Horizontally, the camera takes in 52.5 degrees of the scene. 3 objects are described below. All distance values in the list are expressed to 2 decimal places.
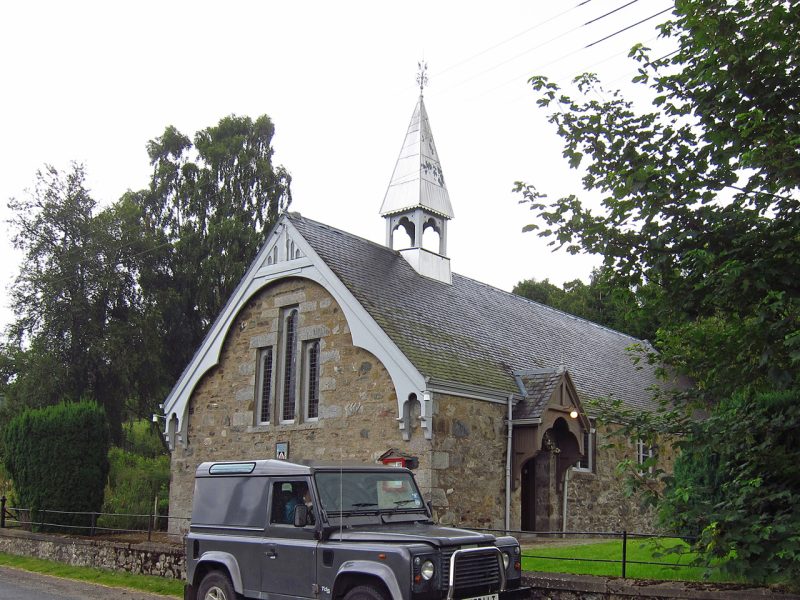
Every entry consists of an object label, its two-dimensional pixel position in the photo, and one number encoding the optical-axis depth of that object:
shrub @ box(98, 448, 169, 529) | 22.45
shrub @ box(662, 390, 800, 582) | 7.15
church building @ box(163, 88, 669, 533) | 16.76
